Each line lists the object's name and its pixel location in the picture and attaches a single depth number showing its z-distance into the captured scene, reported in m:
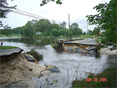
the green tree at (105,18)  4.30
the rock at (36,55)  12.33
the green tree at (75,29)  101.26
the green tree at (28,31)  76.00
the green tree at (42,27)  96.56
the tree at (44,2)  5.07
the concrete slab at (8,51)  6.60
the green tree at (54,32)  86.94
